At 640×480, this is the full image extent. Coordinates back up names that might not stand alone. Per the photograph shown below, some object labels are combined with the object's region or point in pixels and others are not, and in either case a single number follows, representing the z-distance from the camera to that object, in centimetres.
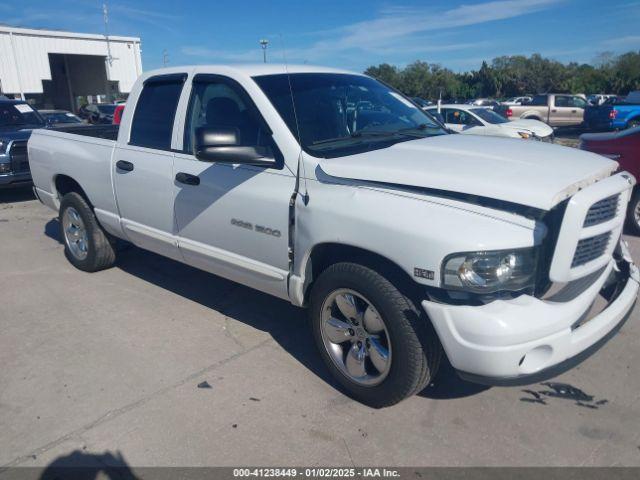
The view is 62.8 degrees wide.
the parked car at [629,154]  650
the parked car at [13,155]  893
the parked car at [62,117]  1834
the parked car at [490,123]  1252
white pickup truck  253
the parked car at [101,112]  2390
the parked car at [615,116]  2027
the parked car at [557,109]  2369
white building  3734
